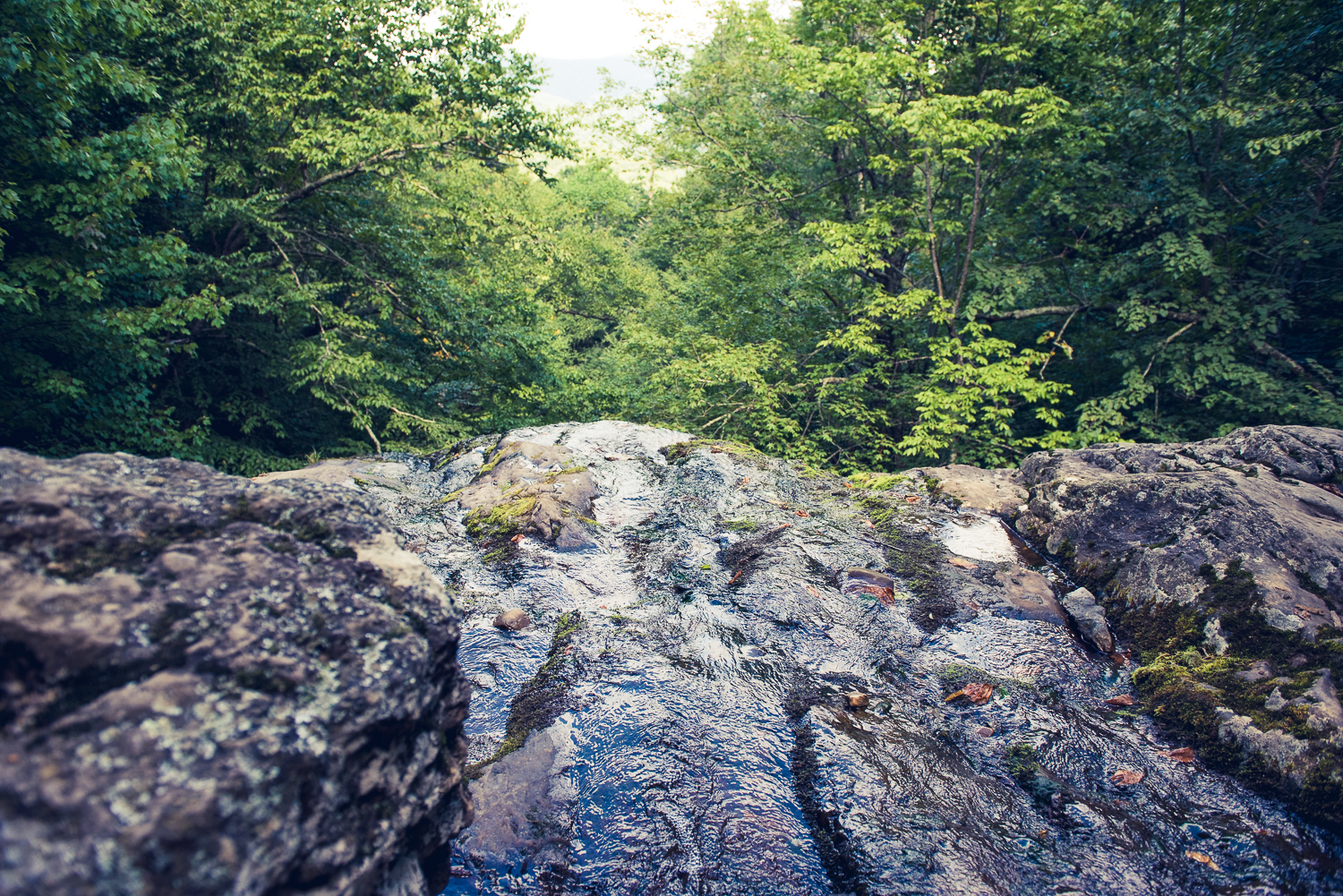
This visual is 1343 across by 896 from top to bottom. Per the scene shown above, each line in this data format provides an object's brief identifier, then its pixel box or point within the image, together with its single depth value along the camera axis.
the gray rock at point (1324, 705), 2.94
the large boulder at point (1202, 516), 3.89
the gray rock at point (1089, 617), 4.15
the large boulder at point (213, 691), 1.11
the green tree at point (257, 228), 6.39
